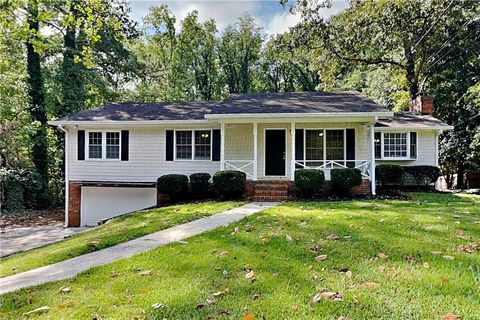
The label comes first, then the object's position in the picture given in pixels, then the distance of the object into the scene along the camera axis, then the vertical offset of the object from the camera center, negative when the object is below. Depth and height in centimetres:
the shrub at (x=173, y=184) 1299 -78
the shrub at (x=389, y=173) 1430 -39
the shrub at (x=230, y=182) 1227 -66
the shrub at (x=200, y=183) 1308 -74
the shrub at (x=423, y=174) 1503 -45
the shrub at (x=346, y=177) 1215 -47
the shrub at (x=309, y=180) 1208 -57
